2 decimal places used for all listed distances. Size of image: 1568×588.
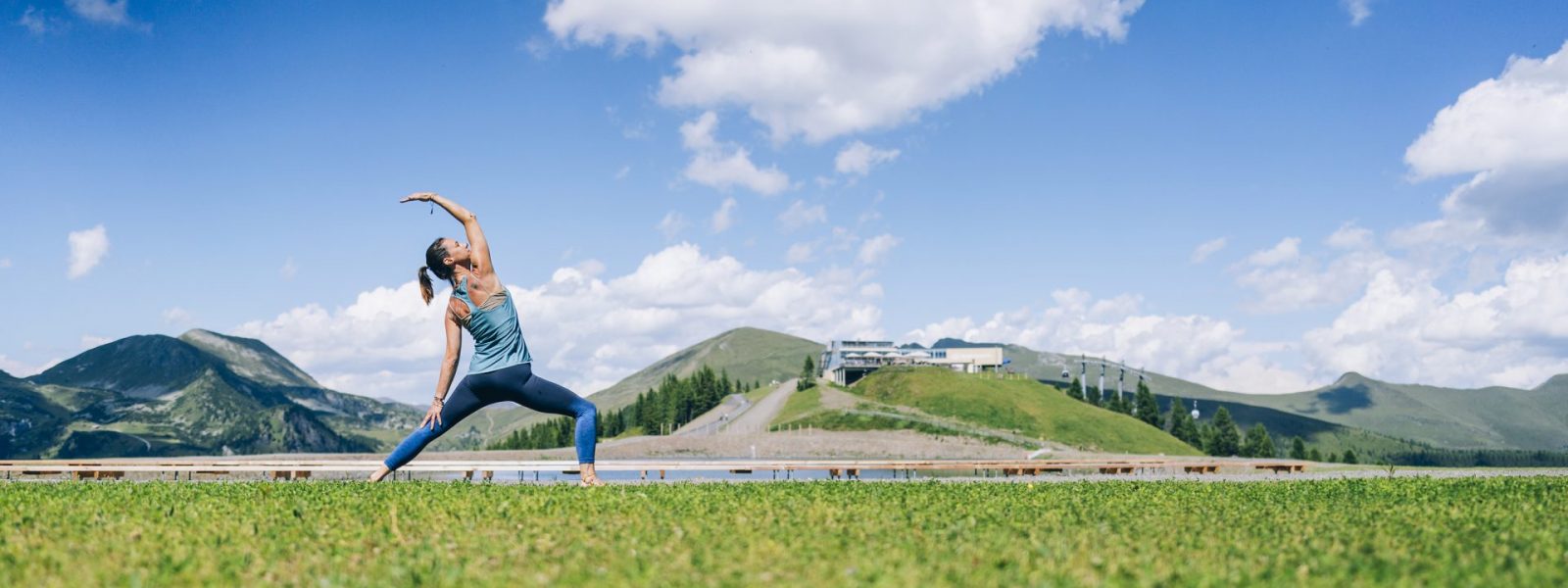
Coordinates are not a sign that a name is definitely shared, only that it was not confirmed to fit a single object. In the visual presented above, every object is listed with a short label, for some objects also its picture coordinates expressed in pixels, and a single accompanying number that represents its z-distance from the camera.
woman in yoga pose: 13.28
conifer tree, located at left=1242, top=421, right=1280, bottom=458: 129.64
